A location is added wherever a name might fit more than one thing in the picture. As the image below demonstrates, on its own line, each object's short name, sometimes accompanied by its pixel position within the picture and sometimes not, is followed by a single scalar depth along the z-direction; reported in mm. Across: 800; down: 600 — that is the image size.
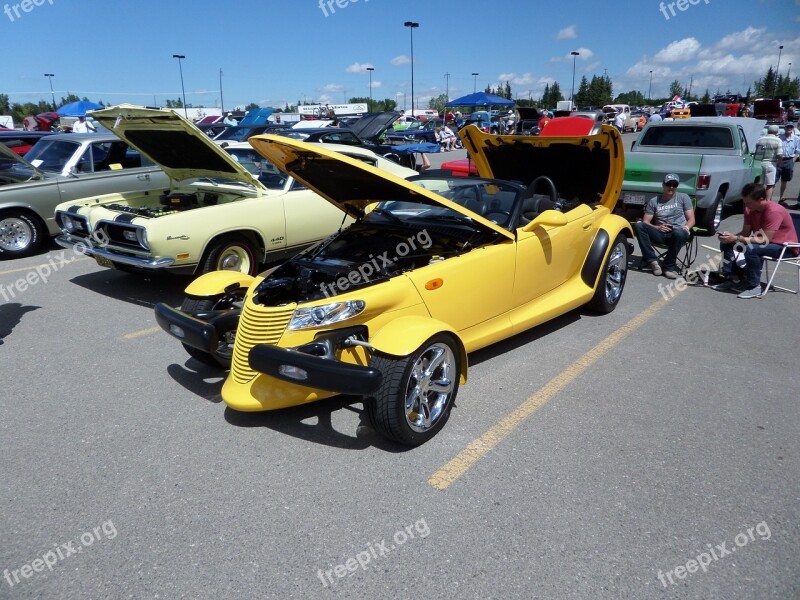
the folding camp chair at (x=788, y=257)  6457
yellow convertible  3346
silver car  8180
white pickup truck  9000
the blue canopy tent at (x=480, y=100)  27402
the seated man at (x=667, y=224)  7383
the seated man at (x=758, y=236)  6520
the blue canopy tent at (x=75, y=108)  26875
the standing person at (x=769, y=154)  10570
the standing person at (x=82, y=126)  17359
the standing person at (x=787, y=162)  12231
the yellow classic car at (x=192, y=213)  5879
